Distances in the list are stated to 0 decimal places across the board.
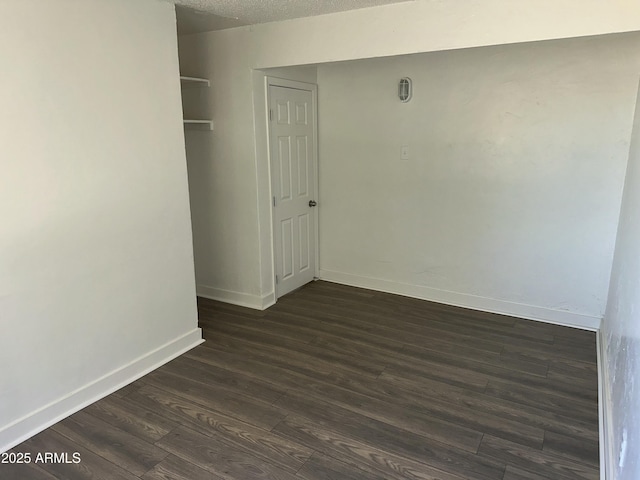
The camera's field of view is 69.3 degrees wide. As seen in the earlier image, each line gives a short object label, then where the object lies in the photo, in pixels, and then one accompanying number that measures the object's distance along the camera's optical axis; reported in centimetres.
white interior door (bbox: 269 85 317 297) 404
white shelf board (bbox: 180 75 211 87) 369
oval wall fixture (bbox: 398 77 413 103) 394
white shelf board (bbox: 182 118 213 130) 388
